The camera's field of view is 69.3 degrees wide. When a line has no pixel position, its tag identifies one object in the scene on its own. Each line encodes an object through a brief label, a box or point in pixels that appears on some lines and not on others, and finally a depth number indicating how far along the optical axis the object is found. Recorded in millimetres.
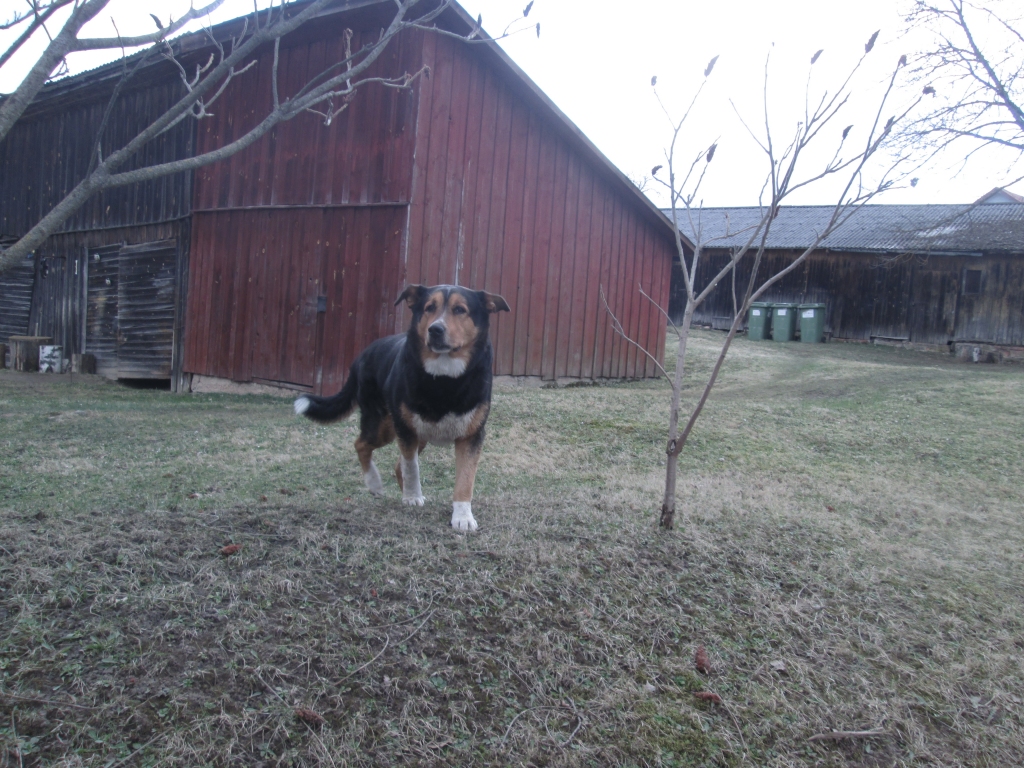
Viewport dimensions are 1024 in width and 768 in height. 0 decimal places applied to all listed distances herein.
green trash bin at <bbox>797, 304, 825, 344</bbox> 27594
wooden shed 25922
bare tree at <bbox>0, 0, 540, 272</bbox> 4707
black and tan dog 4547
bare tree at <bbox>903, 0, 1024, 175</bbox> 18812
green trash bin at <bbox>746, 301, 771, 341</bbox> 28953
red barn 10852
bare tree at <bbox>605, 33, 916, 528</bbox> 3584
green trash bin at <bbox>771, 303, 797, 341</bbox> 28156
